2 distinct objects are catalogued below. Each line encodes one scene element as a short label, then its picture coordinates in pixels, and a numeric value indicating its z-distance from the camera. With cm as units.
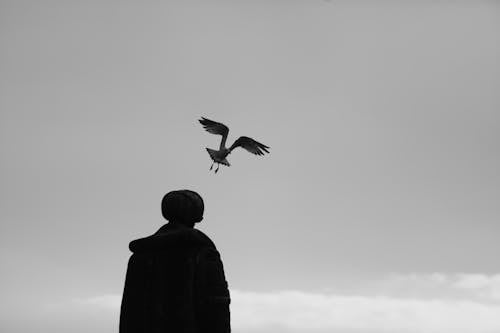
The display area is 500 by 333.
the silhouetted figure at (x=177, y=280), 1173
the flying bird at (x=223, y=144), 2189
